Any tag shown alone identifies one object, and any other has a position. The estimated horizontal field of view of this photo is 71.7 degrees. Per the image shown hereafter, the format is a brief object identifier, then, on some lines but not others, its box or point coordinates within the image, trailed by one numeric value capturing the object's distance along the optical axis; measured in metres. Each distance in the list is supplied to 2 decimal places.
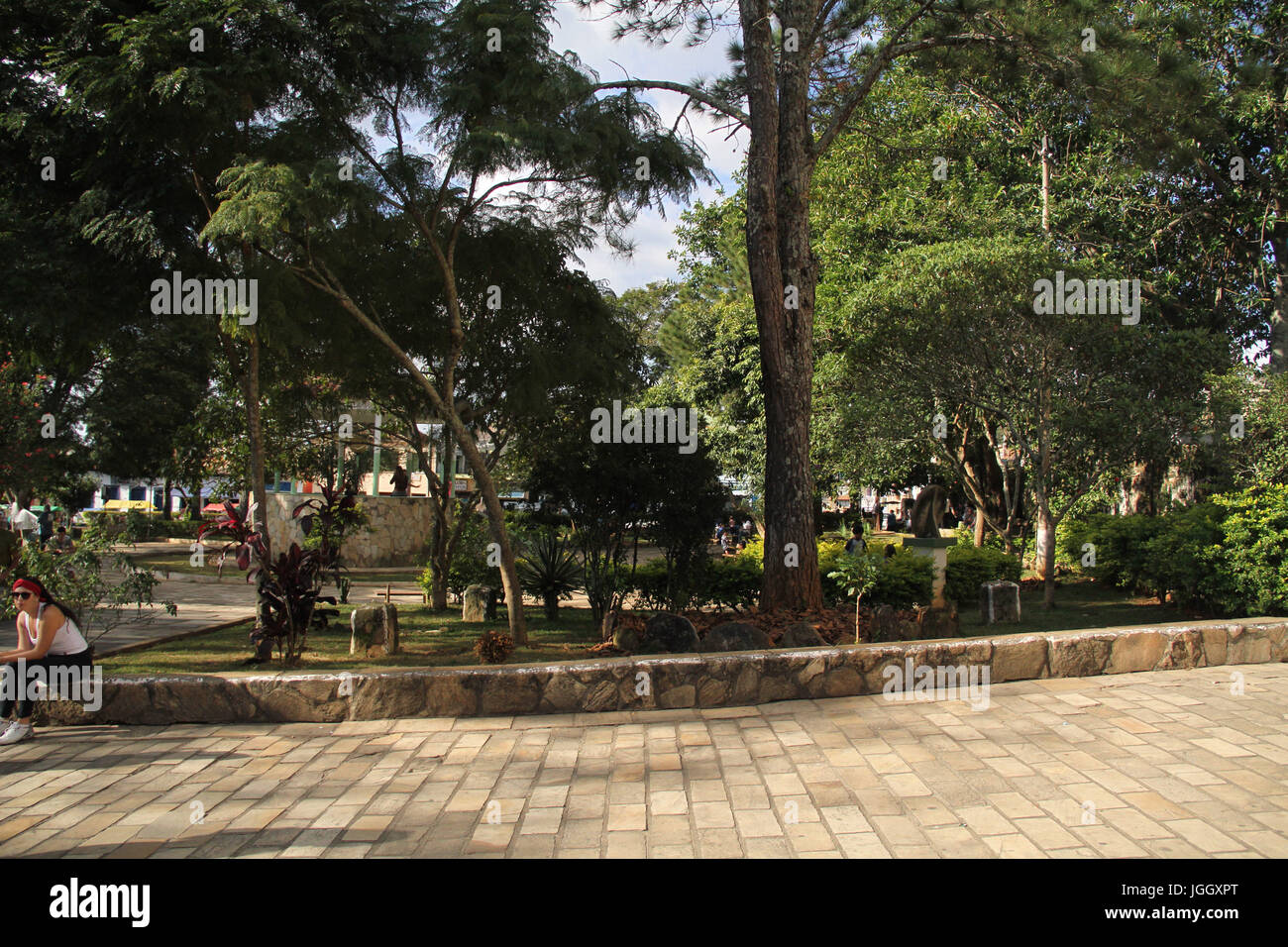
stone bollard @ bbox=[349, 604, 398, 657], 9.12
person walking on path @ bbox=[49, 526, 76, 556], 12.31
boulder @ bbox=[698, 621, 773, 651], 7.63
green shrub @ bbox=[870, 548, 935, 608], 10.88
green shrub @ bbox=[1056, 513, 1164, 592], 13.62
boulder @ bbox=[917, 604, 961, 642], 9.25
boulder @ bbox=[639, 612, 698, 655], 8.05
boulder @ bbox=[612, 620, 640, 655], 8.46
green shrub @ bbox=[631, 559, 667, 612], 11.03
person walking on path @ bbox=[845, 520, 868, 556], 15.35
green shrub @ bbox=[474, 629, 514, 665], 8.32
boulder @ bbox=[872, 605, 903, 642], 8.80
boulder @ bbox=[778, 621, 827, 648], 7.84
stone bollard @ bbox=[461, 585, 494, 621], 11.95
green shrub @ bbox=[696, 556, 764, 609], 11.40
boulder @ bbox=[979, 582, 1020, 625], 11.75
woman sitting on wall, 6.13
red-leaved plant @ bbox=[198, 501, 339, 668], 8.47
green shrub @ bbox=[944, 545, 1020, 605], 13.48
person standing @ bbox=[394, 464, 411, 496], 24.38
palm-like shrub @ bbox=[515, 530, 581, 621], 12.18
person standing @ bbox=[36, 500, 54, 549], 22.22
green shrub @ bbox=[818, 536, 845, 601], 11.50
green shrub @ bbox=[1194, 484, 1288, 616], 9.69
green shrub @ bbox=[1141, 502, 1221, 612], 10.53
